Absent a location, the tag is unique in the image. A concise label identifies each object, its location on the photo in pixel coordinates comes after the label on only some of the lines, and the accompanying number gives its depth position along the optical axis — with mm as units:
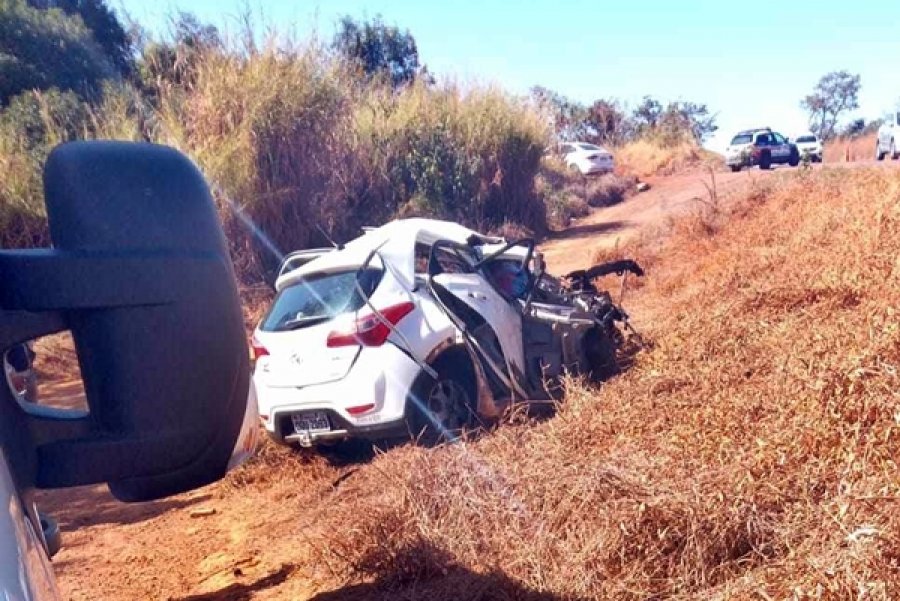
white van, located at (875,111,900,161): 28469
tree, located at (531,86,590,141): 40156
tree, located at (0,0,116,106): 16578
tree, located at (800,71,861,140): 58062
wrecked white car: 6121
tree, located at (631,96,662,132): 45219
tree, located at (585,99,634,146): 41231
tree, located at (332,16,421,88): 27125
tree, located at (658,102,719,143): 38000
